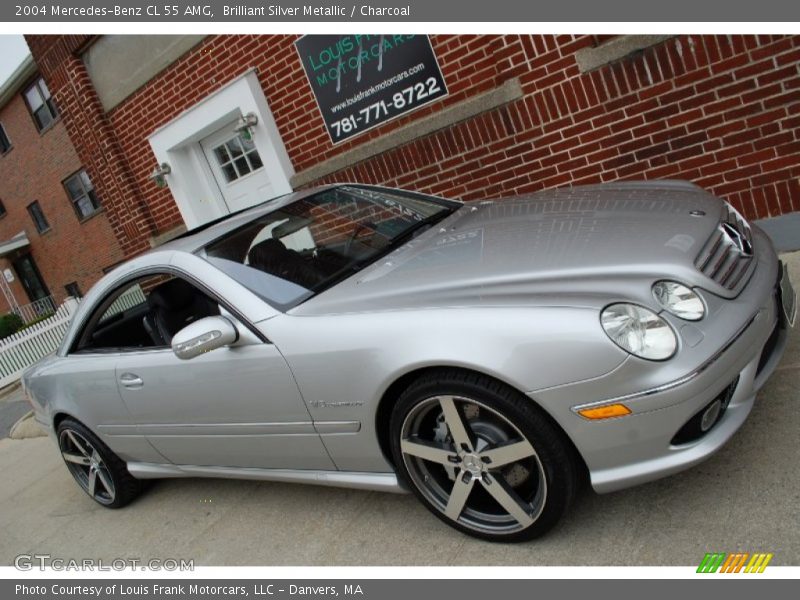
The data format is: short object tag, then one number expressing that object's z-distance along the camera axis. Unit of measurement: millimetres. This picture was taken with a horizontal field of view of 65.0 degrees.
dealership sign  5613
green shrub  19188
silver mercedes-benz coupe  2029
